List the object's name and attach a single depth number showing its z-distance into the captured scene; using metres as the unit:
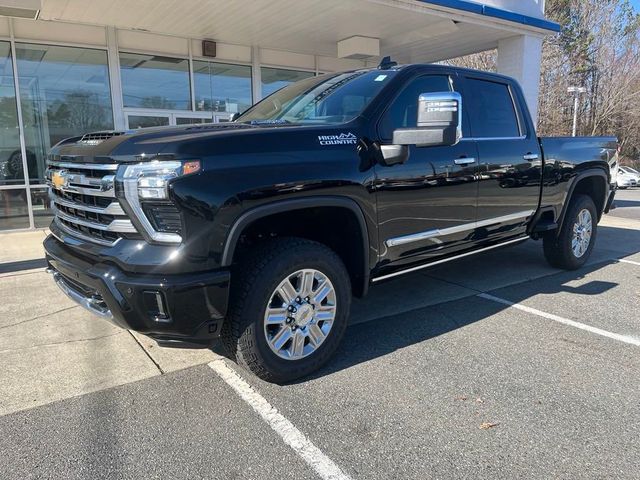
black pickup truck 2.73
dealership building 9.00
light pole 24.73
